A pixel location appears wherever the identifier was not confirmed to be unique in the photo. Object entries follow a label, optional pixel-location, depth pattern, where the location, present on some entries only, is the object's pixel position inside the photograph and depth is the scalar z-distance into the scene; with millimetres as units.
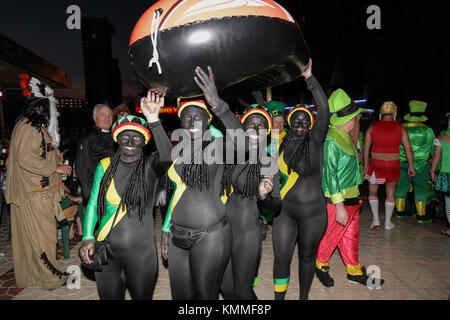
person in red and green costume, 3186
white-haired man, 4328
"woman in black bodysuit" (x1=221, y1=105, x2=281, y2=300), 2479
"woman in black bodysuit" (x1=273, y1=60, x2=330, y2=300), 2848
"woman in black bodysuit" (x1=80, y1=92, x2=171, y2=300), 2180
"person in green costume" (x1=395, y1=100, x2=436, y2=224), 5949
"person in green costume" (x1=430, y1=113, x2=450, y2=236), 5027
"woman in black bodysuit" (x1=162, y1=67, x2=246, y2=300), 2148
